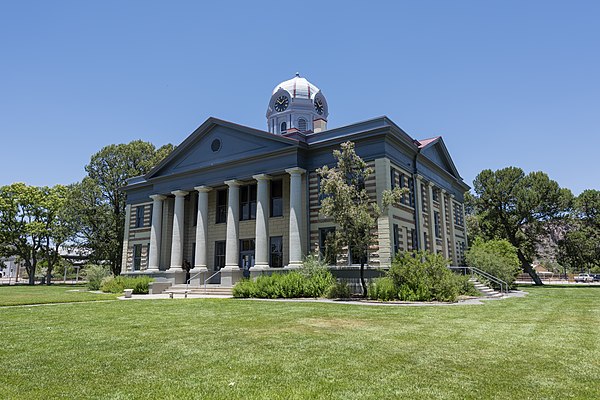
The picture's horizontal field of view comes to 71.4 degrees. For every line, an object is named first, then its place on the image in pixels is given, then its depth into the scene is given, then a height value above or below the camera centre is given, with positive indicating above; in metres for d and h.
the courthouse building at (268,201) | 24.78 +5.00
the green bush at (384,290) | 18.84 -0.89
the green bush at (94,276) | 32.25 -0.38
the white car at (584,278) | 73.65 -1.64
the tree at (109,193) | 46.44 +8.71
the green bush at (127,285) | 28.25 -0.94
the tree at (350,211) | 19.92 +2.80
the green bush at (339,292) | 20.61 -1.06
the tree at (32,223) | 49.22 +5.73
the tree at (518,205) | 43.38 +6.80
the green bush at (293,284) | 21.14 -0.69
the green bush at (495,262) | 27.70 +0.55
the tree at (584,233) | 42.44 +3.69
